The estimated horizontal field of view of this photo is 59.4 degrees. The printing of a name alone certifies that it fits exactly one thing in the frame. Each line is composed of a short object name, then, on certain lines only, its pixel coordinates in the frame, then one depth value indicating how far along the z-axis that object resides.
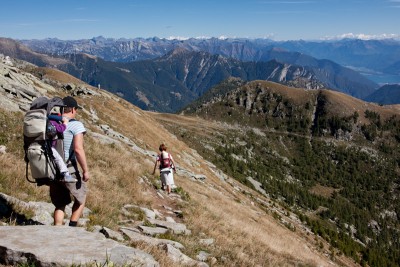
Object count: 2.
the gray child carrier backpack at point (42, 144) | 7.82
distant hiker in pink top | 20.84
